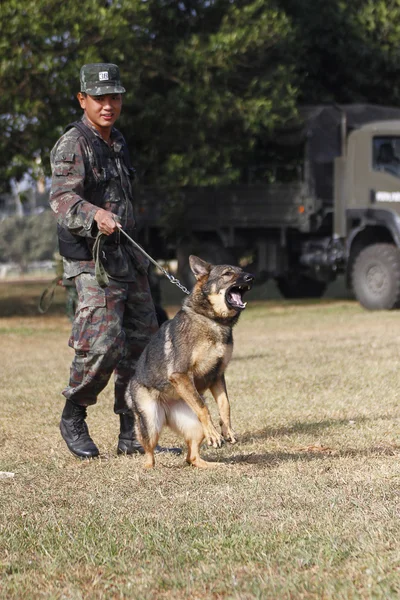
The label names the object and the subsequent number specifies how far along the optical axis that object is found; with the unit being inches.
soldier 419.7
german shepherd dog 405.1
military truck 1175.4
